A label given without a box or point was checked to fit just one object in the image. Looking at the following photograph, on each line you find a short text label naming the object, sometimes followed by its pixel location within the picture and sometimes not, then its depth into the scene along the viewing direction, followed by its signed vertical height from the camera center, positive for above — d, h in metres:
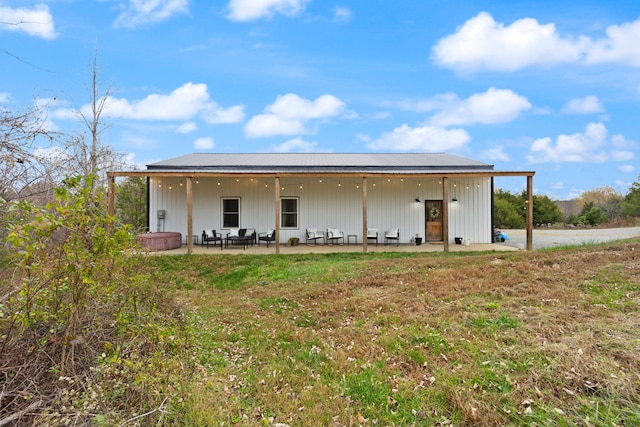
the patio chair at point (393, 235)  12.68 -0.66
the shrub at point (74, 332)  1.89 -0.81
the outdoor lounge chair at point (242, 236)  12.27 -0.67
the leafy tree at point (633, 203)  25.00 +1.29
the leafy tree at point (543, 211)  25.80 +0.63
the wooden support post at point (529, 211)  11.02 +0.27
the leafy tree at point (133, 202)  15.60 +0.98
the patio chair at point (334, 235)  12.73 -0.66
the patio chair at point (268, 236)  12.24 -0.68
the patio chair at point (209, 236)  11.70 -0.66
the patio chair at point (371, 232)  13.06 -0.55
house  13.41 +0.75
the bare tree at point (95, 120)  16.42 +5.45
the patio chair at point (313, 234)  12.84 -0.65
